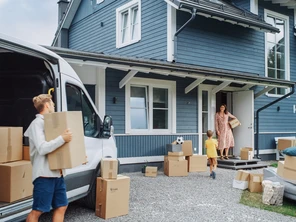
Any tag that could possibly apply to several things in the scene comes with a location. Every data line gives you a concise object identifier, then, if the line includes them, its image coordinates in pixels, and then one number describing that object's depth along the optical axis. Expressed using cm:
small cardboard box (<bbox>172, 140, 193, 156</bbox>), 926
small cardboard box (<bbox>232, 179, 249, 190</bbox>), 704
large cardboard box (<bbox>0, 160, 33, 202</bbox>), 366
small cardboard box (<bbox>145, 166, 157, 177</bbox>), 840
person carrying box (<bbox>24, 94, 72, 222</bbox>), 325
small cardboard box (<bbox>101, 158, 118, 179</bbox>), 493
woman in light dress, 1070
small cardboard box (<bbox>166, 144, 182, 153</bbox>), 888
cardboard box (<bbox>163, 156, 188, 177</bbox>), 860
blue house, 881
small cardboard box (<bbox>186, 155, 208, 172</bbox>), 928
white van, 424
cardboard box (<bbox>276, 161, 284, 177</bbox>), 622
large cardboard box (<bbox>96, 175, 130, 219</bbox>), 481
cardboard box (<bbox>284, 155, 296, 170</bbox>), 584
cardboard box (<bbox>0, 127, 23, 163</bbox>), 385
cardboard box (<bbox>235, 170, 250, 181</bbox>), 705
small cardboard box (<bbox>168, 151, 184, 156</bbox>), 876
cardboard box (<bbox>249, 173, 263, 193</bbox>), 678
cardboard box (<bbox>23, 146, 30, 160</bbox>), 407
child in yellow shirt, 823
